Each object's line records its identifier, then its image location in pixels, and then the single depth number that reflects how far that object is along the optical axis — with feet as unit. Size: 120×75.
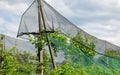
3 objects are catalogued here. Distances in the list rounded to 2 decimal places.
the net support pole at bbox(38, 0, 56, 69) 24.11
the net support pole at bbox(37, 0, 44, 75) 24.91
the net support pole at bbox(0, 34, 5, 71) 30.44
